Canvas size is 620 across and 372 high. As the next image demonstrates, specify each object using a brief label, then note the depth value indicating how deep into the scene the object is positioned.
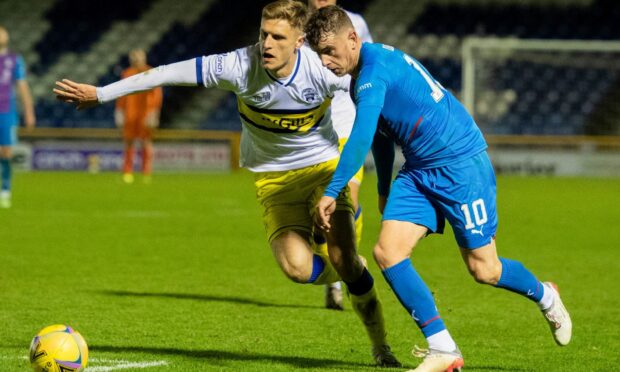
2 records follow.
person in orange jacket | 38.25
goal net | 46.36
